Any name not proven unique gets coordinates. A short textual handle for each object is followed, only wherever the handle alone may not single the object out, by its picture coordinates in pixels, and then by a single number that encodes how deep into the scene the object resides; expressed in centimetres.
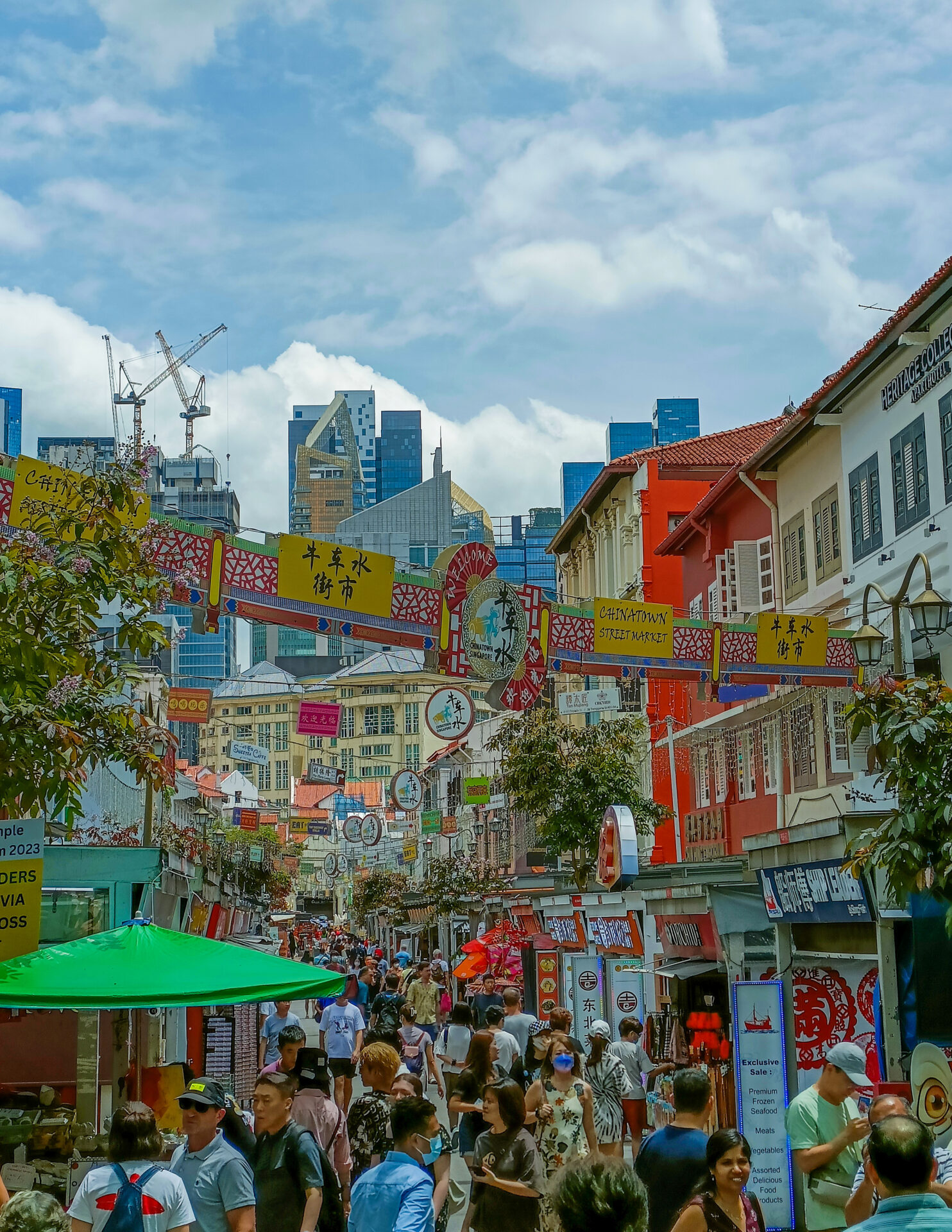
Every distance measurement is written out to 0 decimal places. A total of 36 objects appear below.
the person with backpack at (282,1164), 753
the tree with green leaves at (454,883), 5128
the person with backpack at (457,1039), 1600
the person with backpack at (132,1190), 638
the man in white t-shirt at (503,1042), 1494
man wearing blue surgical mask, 643
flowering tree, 966
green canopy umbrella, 901
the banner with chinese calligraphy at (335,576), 1647
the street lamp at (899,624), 1489
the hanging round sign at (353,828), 4959
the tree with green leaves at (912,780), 1004
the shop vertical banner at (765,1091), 1138
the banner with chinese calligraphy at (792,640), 2183
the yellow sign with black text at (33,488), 1324
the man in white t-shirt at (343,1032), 1750
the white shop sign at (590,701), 3028
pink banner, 3625
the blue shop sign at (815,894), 1280
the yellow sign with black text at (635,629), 2011
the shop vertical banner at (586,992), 2053
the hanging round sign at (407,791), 4047
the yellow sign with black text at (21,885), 1006
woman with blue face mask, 1026
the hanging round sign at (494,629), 1797
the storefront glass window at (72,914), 1567
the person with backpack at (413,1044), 1614
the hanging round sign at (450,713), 2178
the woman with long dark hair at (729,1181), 634
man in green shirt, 779
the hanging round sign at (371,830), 4775
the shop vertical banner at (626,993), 2006
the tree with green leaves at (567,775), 3312
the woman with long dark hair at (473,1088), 1140
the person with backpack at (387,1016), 1552
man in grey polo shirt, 687
